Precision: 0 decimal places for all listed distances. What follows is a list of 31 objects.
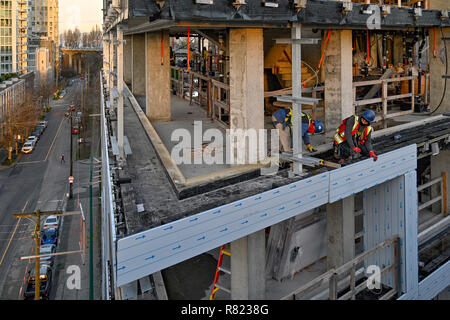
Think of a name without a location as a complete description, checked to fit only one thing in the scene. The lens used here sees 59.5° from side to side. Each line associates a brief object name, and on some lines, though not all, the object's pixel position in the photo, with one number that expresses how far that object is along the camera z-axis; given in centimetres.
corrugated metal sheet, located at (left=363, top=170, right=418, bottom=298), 983
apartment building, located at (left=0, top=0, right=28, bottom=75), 6378
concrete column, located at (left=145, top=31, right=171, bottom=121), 1460
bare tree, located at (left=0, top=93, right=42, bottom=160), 4547
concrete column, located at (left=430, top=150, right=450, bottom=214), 1561
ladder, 950
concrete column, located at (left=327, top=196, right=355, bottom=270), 1095
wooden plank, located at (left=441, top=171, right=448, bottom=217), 1567
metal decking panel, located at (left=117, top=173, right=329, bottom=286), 525
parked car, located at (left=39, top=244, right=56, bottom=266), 2378
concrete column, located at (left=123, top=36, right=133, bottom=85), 2645
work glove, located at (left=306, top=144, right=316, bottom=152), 985
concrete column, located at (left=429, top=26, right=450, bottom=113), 1423
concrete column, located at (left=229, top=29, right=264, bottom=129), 881
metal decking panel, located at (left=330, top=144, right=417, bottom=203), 823
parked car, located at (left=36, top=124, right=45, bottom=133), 5684
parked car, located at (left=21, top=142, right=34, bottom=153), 4784
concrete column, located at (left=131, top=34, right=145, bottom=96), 2344
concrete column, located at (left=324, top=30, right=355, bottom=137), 1126
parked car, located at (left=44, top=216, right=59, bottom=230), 2827
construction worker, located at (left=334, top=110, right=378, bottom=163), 868
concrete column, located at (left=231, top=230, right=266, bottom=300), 909
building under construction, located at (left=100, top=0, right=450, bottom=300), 679
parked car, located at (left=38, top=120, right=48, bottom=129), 5909
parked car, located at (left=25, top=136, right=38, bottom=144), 5053
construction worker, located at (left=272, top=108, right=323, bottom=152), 920
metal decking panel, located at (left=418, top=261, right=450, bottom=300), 1090
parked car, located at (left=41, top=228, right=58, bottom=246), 2608
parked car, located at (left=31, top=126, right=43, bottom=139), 5423
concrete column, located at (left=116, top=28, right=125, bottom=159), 904
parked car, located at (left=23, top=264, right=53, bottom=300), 1998
